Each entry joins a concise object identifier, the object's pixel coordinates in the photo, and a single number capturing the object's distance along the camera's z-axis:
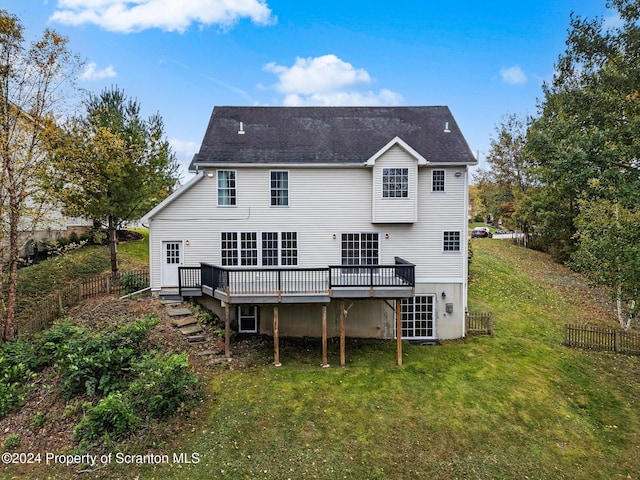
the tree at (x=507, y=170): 34.25
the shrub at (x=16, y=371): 9.69
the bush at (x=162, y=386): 8.92
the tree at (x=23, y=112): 11.84
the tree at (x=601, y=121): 10.52
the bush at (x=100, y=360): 9.55
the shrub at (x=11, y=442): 8.44
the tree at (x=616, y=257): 10.67
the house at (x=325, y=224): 14.14
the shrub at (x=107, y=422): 8.31
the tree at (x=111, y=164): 13.92
